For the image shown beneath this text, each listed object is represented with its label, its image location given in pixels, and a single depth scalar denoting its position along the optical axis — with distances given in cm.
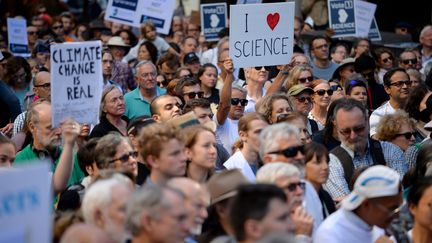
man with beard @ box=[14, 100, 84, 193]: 1070
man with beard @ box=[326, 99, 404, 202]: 1079
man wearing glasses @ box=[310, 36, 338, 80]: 1816
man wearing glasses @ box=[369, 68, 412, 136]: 1422
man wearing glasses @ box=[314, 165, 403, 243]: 822
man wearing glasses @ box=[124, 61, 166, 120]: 1459
